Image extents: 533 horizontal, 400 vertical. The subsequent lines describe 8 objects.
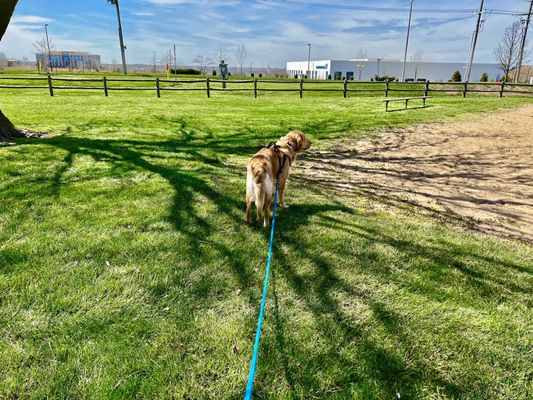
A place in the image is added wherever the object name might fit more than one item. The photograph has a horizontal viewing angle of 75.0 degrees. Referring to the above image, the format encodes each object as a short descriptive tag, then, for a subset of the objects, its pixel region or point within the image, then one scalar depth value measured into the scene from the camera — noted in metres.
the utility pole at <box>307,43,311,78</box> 89.00
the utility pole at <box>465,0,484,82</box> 40.81
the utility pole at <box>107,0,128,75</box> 48.84
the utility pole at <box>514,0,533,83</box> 41.88
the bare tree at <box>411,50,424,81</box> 76.96
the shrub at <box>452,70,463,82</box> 48.84
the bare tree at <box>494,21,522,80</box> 46.97
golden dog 3.87
